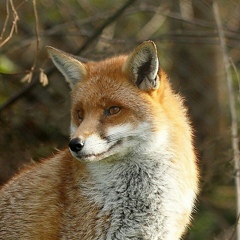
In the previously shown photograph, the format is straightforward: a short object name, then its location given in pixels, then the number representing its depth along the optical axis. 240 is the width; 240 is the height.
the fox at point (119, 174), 13.28
